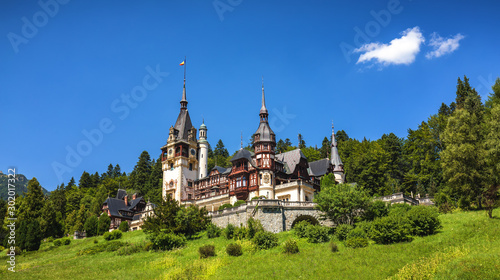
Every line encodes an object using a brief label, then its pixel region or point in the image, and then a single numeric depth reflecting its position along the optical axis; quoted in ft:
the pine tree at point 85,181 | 363.35
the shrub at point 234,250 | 111.75
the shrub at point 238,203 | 151.33
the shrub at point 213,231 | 138.51
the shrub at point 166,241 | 129.18
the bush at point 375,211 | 129.29
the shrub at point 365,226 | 113.78
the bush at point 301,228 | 122.60
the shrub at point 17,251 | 156.35
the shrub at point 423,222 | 103.97
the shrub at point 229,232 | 130.53
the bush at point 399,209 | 122.04
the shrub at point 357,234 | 110.52
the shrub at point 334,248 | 103.30
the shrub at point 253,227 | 126.37
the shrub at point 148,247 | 132.99
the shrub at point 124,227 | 210.38
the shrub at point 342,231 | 115.14
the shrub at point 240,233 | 126.93
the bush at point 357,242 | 104.78
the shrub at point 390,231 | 102.89
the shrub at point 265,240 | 116.57
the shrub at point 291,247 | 106.63
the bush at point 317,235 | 116.57
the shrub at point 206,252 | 112.88
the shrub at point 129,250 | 133.90
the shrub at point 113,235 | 178.96
